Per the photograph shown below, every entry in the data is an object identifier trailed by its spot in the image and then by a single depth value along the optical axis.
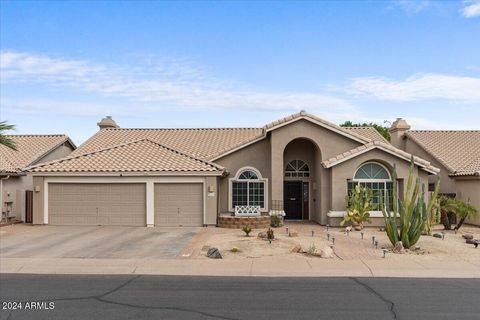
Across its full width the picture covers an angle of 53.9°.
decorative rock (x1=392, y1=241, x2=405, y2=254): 14.93
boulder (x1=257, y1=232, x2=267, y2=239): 17.60
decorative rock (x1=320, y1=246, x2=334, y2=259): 13.89
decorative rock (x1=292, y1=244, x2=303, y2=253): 14.85
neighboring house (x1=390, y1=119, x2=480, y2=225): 24.56
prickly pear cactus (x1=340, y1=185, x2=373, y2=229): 21.14
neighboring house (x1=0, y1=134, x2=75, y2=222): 24.77
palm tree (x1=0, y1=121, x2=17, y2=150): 19.17
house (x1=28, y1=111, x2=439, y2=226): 22.52
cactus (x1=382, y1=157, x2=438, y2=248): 15.35
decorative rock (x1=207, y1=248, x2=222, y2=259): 13.91
